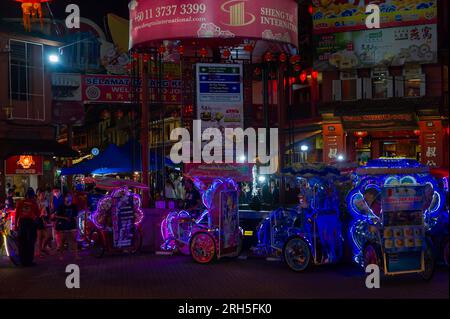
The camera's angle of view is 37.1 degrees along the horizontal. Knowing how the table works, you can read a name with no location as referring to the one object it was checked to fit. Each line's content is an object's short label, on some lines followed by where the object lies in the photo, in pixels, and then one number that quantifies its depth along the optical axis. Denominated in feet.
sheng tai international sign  56.39
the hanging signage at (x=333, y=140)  103.65
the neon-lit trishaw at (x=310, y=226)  41.88
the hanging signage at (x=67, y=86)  93.09
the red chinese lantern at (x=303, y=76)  112.06
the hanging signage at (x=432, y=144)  96.68
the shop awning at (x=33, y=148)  90.07
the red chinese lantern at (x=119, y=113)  99.32
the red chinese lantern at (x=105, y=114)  100.53
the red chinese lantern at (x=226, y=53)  63.00
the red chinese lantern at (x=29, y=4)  57.41
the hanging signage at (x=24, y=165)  94.03
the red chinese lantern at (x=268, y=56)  64.37
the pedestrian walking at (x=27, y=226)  48.39
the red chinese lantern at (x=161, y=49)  62.49
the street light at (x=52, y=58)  98.99
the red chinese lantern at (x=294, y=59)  61.06
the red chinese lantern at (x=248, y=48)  61.87
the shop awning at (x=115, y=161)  76.95
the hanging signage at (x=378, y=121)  99.04
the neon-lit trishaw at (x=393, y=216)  36.76
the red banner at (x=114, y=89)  85.61
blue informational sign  61.62
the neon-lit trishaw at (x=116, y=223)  52.85
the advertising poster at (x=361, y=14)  97.09
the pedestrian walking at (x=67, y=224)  51.16
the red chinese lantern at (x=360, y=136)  106.88
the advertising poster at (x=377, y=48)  97.40
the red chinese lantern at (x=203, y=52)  63.93
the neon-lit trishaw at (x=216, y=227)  46.85
